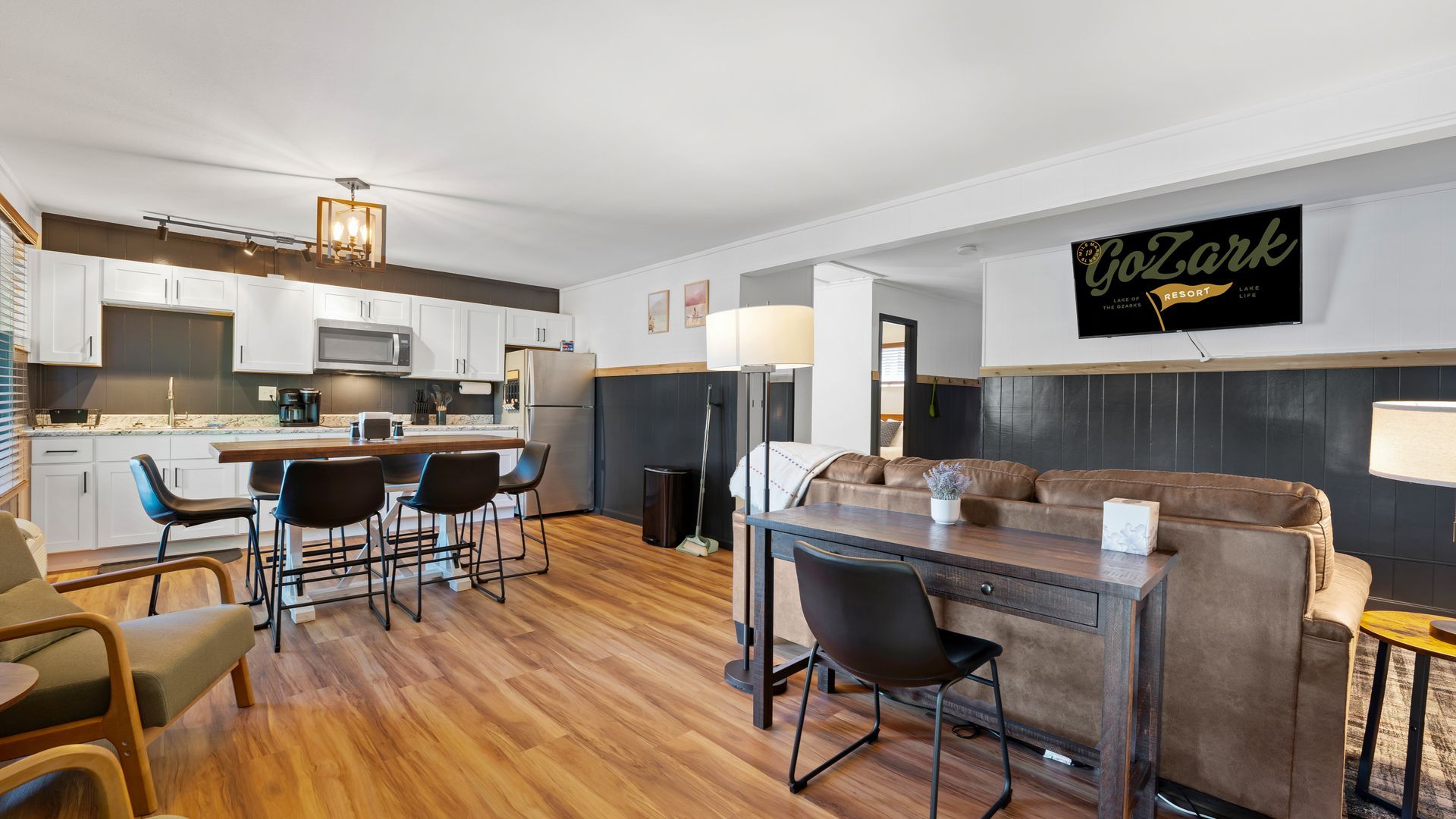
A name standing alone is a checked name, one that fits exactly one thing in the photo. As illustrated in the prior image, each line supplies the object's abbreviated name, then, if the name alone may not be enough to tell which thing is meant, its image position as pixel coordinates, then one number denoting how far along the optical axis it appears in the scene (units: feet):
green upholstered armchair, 5.50
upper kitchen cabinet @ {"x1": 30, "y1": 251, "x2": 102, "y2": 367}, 14.67
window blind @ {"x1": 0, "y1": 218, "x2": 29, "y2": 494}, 12.50
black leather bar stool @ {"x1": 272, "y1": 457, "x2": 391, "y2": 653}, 10.11
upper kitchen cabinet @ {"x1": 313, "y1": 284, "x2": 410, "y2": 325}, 18.49
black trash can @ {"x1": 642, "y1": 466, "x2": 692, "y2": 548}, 17.12
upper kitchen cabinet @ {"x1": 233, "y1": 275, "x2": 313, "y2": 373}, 17.26
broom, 16.57
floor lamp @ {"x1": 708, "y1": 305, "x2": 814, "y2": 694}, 8.86
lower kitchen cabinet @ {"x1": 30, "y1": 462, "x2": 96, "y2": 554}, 13.79
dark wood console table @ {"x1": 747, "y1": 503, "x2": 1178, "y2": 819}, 5.15
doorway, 21.85
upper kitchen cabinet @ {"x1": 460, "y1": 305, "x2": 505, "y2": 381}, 21.22
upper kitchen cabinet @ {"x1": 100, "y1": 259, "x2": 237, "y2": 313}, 15.62
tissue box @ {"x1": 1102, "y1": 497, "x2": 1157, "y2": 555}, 5.97
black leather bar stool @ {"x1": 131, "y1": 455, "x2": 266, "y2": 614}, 10.28
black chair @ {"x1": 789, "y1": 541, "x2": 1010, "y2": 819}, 5.46
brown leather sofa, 5.54
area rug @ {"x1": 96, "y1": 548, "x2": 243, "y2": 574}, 14.74
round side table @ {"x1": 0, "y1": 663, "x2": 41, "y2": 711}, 4.18
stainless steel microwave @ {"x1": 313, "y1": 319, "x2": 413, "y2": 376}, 18.37
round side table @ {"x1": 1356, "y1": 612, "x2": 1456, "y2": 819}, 5.28
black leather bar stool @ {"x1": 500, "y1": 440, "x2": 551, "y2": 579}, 13.70
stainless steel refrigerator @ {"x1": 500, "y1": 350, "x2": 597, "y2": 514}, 20.72
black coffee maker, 17.92
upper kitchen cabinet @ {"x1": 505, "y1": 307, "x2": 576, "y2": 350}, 22.25
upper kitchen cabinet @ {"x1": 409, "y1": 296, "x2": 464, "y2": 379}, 20.29
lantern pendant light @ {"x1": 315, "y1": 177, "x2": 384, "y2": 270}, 11.57
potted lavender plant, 7.37
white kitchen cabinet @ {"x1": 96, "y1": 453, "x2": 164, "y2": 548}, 14.46
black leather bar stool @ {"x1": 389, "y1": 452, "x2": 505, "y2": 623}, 11.53
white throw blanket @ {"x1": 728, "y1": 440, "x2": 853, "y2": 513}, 9.41
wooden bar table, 10.12
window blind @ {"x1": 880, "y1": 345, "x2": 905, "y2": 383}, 25.57
